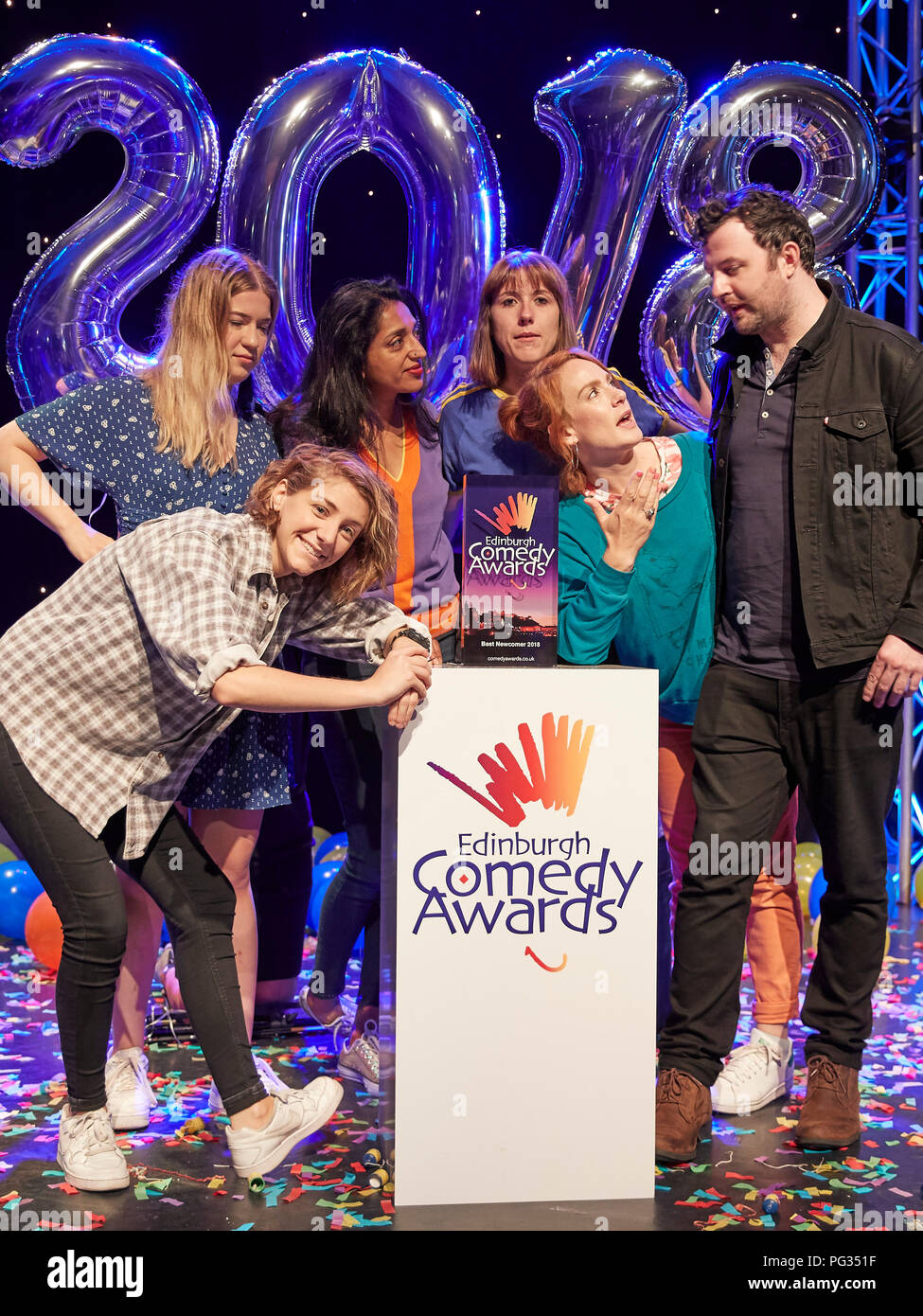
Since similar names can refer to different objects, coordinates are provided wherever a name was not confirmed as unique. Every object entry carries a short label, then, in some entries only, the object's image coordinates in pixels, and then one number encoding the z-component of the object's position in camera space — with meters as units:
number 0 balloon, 3.08
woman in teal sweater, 2.49
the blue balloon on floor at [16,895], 4.00
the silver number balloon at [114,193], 3.00
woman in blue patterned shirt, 2.63
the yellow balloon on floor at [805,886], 4.01
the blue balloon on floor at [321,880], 4.12
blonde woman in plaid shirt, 2.25
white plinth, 2.24
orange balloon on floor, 3.61
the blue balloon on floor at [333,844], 4.33
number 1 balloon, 3.15
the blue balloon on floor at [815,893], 4.02
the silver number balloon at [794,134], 3.16
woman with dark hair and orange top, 2.78
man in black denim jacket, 2.50
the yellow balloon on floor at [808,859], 4.09
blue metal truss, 4.07
